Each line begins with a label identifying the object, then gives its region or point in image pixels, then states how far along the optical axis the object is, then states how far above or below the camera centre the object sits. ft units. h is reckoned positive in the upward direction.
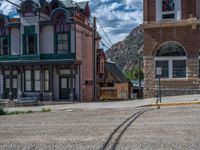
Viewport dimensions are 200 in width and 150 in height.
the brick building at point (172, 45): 95.04 +9.13
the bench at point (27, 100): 110.42 -4.82
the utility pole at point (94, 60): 134.00 +7.67
